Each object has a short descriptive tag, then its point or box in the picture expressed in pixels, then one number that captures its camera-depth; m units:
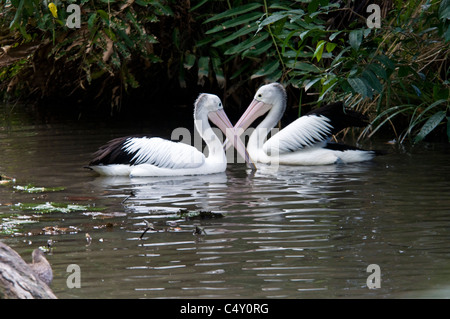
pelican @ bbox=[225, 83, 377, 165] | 18.20
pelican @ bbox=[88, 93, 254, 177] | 16.83
